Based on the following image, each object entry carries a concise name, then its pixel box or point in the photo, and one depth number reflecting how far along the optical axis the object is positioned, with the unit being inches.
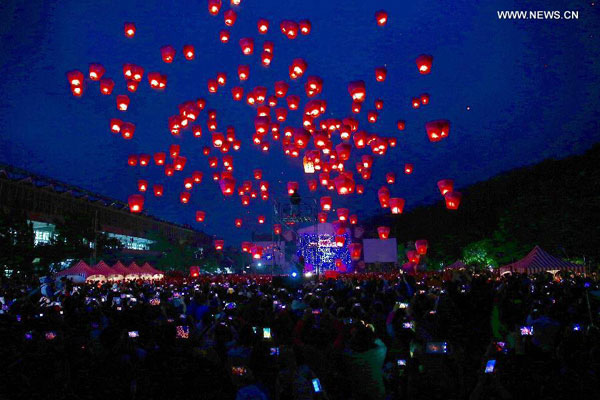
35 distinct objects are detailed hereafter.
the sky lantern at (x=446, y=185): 692.1
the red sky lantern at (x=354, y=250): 1492.4
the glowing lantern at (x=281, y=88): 651.5
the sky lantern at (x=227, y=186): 807.7
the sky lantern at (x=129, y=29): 583.2
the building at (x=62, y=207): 1449.3
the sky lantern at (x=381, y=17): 591.5
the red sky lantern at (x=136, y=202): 678.5
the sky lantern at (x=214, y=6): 581.2
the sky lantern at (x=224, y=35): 652.8
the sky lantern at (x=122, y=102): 629.0
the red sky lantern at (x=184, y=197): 890.7
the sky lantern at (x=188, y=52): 649.7
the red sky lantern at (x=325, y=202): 979.5
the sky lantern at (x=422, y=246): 1339.8
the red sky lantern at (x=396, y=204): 846.5
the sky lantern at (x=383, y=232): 1184.2
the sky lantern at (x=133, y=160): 748.0
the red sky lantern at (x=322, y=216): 1216.8
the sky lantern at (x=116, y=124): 636.1
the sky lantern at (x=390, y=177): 872.8
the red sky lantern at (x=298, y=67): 611.2
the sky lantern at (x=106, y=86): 597.0
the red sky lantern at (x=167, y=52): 598.0
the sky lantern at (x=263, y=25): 641.0
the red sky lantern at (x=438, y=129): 592.7
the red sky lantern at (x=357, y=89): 606.9
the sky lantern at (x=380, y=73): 670.5
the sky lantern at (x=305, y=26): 618.2
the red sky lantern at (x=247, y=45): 629.3
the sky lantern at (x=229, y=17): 614.0
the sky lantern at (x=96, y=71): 562.9
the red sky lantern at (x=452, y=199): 681.0
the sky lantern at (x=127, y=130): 618.8
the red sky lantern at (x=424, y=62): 591.0
